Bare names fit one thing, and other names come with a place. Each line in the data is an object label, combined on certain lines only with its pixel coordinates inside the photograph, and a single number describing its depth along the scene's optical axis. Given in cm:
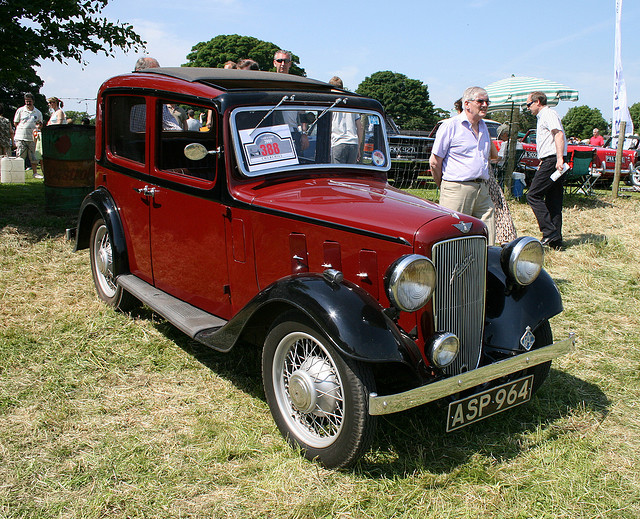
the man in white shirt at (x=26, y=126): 1176
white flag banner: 1196
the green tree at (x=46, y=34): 693
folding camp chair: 1105
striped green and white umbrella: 1288
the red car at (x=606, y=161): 1329
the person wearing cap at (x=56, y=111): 1195
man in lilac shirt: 491
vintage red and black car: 250
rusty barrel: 767
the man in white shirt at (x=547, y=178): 695
